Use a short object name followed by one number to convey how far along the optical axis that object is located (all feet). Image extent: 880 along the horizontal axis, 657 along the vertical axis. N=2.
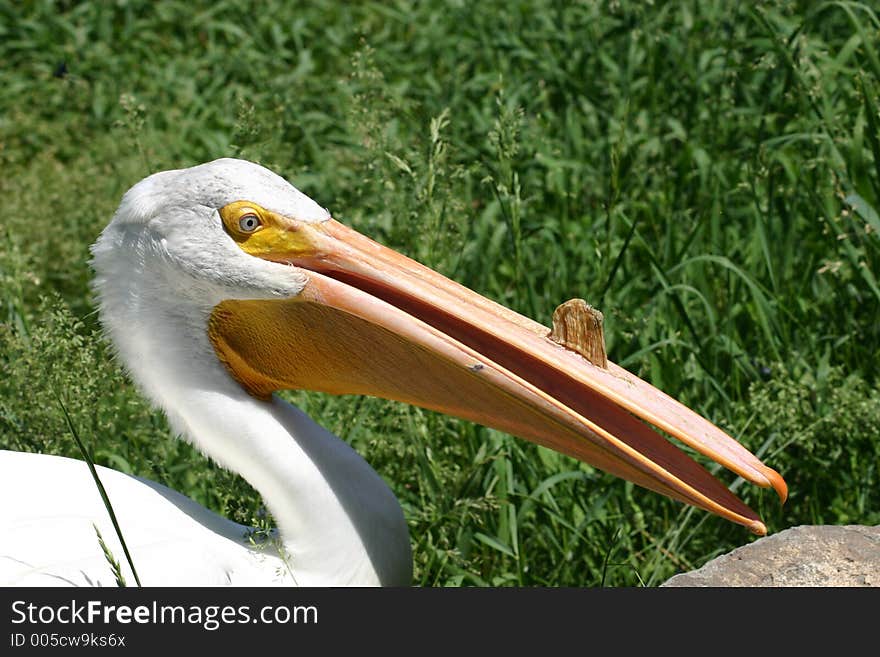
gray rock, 9.45
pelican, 9.69
